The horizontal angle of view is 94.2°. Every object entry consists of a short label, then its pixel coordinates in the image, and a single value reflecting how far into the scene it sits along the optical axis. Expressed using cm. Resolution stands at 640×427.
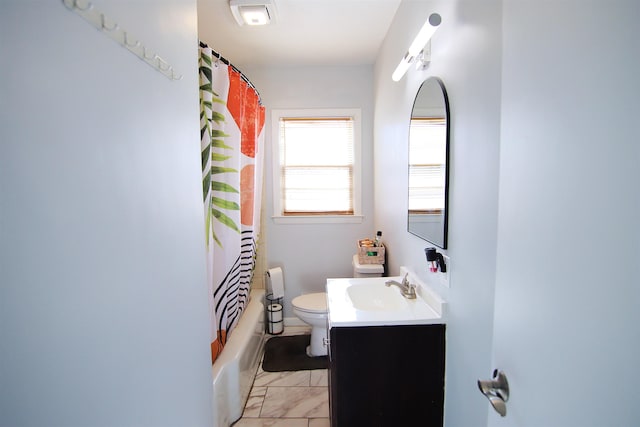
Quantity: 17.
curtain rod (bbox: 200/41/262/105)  162
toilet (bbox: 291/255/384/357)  240
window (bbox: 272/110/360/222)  305
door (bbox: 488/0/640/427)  38
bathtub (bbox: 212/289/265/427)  164
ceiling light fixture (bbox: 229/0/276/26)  191
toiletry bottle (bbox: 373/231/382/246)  255
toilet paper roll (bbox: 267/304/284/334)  297
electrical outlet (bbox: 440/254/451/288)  129
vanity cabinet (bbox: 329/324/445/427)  136
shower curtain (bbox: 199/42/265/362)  163
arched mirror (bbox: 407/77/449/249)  131
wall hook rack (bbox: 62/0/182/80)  60
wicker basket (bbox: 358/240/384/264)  246
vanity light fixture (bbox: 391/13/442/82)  108
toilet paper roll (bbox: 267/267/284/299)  288
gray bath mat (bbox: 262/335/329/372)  244
